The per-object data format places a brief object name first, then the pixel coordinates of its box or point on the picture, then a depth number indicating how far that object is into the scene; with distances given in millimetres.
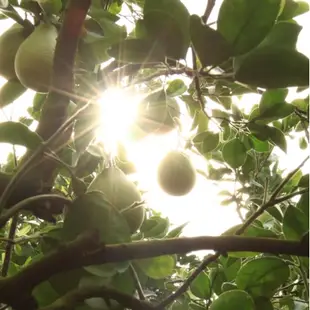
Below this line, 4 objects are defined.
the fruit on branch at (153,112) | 612
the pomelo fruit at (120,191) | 631
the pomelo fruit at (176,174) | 716
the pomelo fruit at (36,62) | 660
